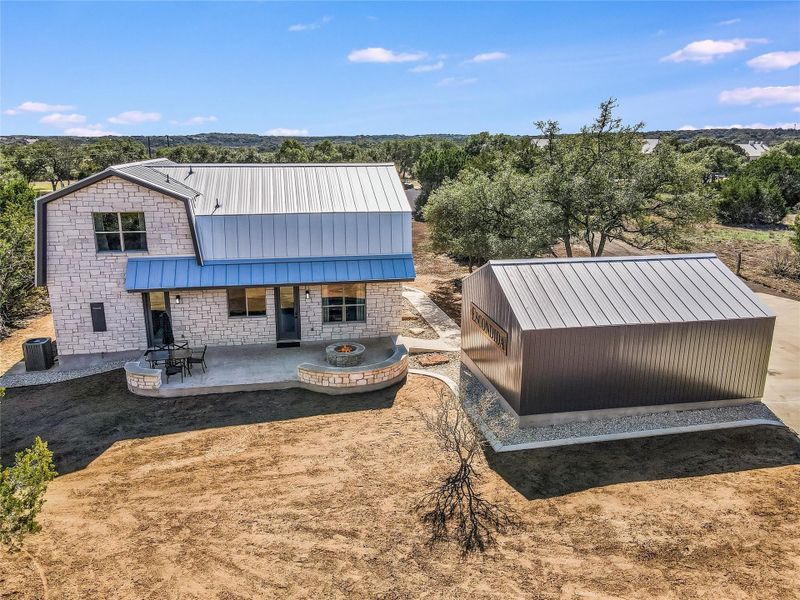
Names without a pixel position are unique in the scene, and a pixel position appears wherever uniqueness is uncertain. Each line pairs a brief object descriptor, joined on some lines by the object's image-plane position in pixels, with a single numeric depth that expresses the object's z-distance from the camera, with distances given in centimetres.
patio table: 1451
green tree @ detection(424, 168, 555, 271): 1997
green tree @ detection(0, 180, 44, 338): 1873
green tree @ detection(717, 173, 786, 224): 4194
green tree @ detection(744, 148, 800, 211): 4641
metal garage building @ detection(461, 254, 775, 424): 1190
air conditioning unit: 1539
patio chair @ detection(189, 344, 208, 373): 1489
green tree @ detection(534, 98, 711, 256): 2041
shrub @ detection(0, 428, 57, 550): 664
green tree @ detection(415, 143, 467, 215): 4256
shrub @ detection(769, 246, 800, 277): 2631
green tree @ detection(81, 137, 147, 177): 6196
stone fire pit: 1455
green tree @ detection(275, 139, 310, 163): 5606
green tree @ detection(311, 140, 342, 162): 6019
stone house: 1514
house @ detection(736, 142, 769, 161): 9083
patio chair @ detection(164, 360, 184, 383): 1453
